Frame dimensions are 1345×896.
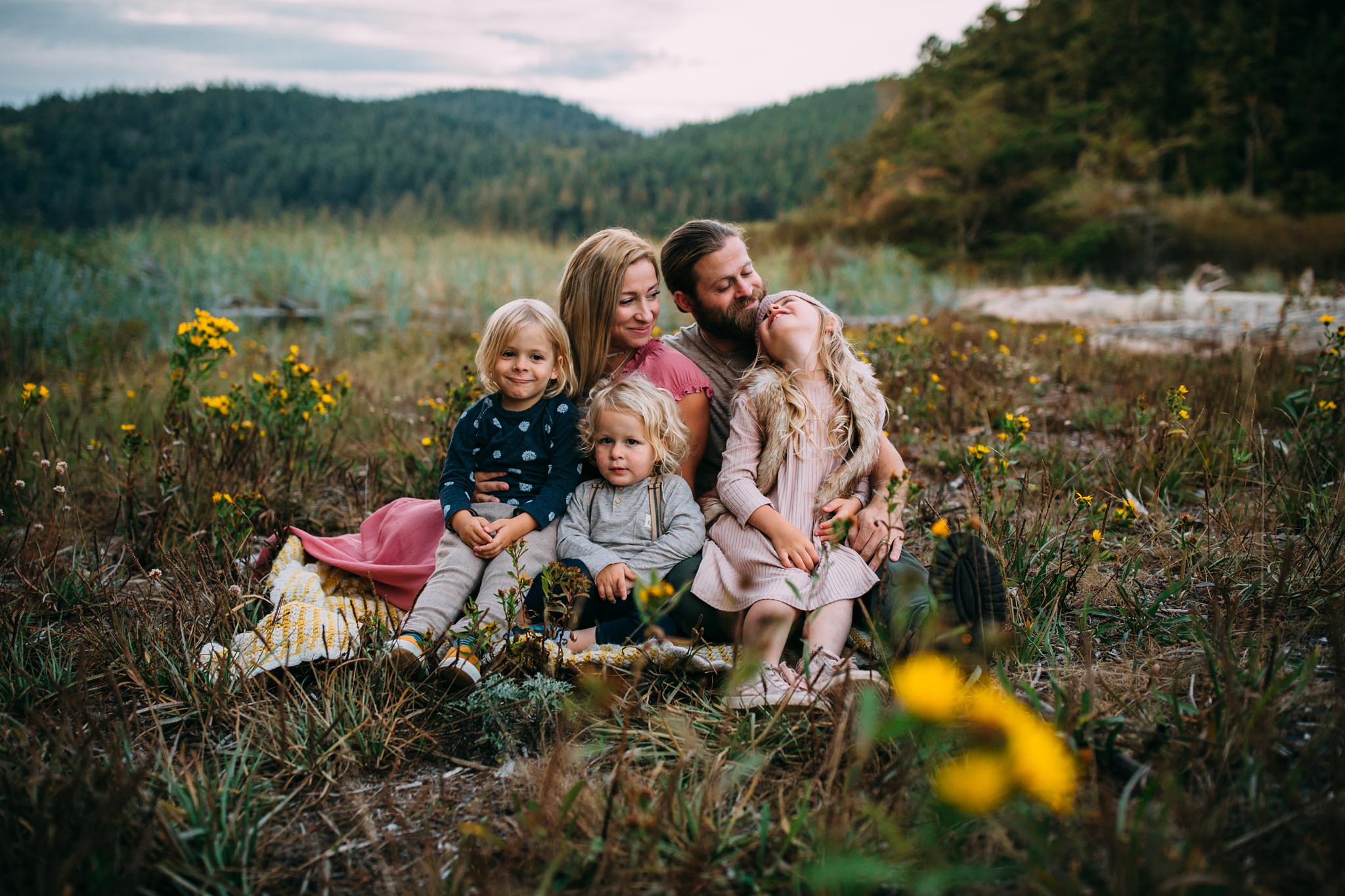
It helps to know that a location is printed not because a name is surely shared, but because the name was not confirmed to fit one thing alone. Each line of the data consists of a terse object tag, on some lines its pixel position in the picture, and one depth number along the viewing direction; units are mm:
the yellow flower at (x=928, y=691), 849
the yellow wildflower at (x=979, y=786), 842
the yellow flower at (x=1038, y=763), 871
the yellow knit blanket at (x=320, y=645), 2115
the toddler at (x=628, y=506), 2480
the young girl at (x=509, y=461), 2461
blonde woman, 2777
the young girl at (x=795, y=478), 2270
